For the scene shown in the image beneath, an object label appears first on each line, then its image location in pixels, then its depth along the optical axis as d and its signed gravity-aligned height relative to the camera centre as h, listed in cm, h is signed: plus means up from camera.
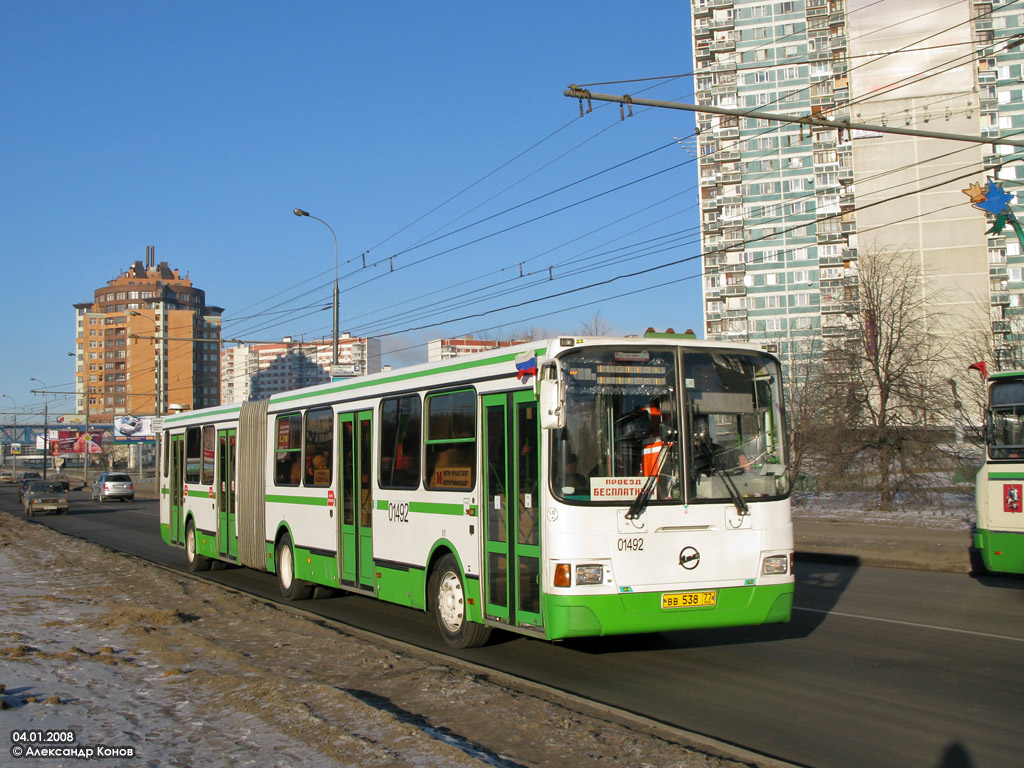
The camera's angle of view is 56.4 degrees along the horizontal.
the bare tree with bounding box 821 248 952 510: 2881 +145
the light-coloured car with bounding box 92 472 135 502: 5709 -179
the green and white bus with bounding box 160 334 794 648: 826 -41
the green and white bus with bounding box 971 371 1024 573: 1338 -66
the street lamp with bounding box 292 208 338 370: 3351 +393
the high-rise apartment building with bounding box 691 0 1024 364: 7100 +2213
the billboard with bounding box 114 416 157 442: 8588 +253
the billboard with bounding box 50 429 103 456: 10731 +206
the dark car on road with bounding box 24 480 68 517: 4447 -187
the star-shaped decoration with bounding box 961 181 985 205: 1944 +505
